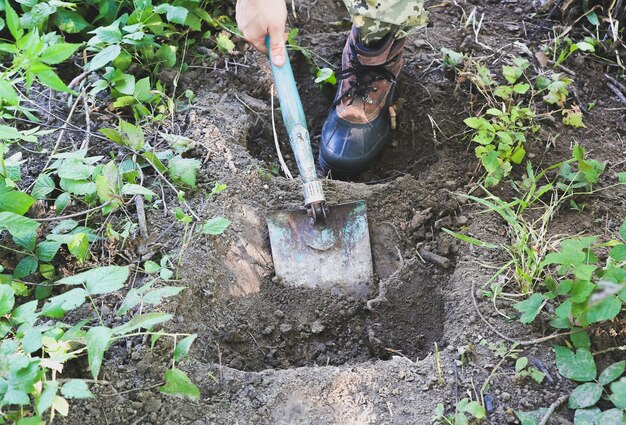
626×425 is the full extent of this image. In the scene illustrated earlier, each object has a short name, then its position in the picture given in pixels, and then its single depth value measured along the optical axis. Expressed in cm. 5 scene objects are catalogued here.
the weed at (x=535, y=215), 191
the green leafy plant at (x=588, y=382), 160
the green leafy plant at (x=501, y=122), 222
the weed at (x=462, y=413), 164
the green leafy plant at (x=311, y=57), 265
